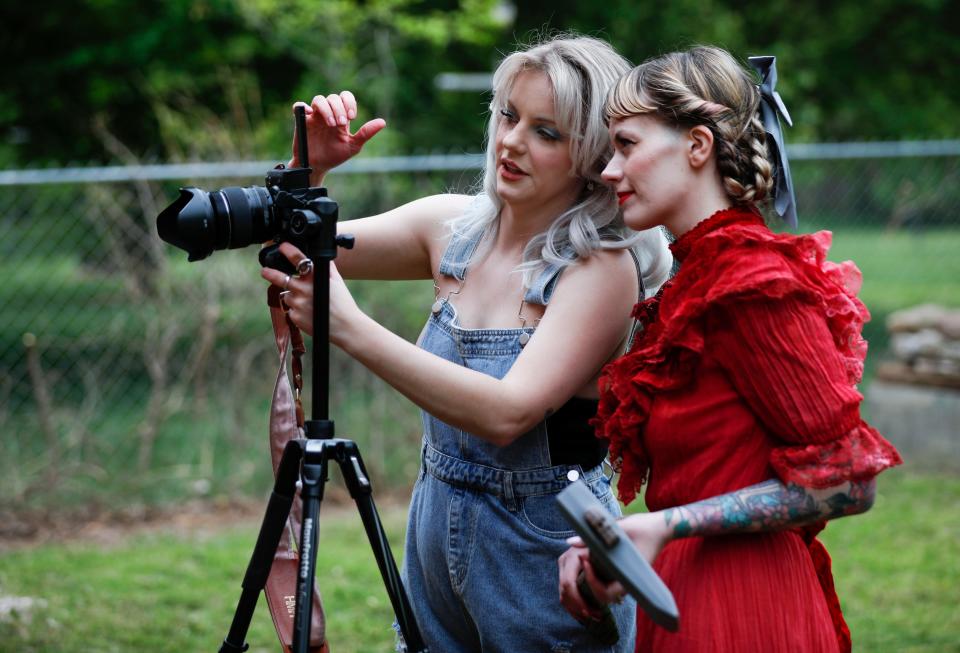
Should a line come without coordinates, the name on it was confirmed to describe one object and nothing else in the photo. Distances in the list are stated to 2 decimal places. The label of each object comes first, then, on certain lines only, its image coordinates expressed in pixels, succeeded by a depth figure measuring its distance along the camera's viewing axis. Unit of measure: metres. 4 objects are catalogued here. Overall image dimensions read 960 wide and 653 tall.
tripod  2.69
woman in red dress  2.55
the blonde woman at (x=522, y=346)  2.75
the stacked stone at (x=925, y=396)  6.87
